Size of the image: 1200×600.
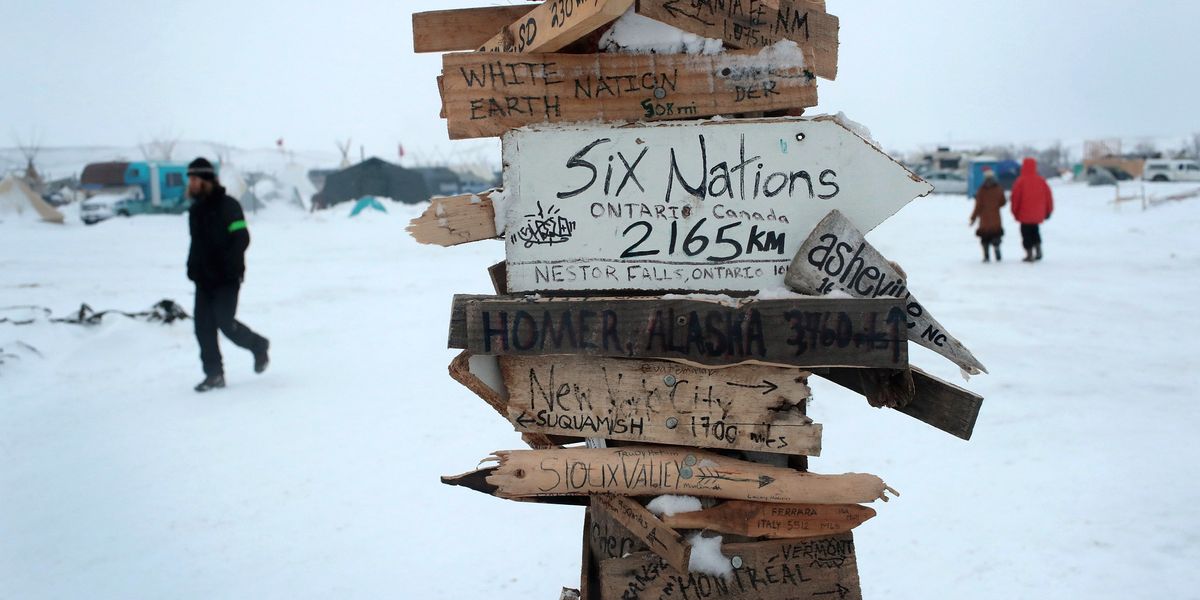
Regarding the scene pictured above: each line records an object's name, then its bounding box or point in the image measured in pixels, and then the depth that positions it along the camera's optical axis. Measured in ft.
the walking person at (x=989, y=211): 47.38
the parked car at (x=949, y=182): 150.52
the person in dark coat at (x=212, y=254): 22.63
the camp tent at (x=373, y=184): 135.95
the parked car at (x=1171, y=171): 134.10
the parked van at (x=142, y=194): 107.24
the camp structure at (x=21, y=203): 101.55
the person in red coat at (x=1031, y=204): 46.09
